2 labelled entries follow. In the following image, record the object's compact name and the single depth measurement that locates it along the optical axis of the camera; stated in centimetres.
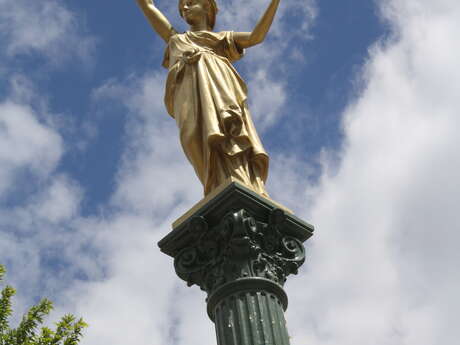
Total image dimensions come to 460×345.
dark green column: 778
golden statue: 956
